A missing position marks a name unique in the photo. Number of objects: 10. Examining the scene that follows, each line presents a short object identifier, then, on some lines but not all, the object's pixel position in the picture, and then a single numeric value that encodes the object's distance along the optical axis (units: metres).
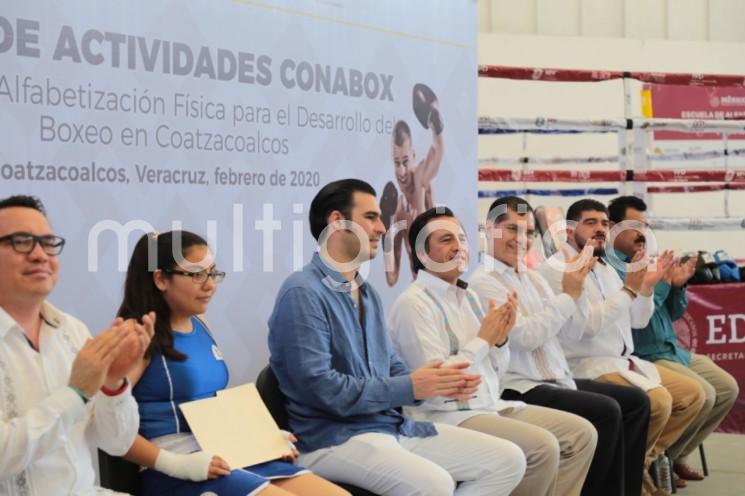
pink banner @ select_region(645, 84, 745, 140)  11.29
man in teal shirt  5.20
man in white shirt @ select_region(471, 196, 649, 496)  4.25
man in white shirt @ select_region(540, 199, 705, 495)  4.73
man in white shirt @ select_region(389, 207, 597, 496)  3.75
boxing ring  6.26
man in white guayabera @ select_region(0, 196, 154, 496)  2.35
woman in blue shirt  2.85
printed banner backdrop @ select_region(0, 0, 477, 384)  3.36
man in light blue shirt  3.26
